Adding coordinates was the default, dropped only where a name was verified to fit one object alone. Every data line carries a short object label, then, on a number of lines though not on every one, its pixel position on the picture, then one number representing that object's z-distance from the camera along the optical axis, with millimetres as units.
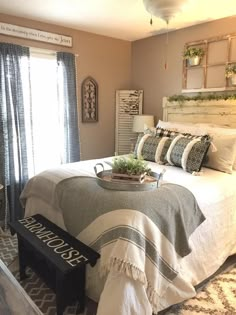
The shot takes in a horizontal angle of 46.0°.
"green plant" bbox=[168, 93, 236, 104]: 3150
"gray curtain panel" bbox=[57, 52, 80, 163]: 3520
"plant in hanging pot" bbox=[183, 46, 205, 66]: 3365
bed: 1597
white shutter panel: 4203
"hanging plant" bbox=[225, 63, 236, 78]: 3028
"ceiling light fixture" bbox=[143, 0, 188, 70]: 2014
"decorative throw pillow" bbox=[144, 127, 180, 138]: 3042
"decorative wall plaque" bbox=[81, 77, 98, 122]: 3836
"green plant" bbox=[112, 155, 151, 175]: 2145
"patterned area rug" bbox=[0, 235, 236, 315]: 1948
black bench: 1719
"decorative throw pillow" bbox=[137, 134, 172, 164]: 2949
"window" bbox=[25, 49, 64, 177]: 3365
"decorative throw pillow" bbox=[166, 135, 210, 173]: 2562
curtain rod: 3299
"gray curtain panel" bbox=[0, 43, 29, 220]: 3064
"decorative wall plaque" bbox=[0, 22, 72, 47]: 3086
